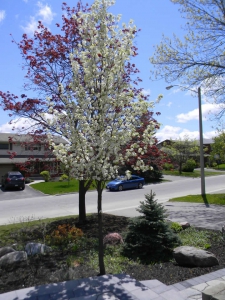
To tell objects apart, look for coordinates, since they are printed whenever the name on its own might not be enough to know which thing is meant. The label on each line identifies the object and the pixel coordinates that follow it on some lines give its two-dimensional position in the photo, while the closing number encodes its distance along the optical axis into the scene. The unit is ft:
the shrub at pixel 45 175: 79.73
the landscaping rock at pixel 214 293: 9.31
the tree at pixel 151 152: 16.79
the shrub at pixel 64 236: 19.13
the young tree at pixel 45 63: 23.58
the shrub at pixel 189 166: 113.62
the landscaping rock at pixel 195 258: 14.46
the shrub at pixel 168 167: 114.52
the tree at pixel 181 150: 110.25
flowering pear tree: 12.49
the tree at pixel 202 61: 35.28
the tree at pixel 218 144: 89.42
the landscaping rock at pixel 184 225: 23.15
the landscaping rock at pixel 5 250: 16.62
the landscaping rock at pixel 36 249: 16.84
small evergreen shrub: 16.53
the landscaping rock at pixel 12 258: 15.17
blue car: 63.32
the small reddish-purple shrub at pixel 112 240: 19.04
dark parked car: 67.71
